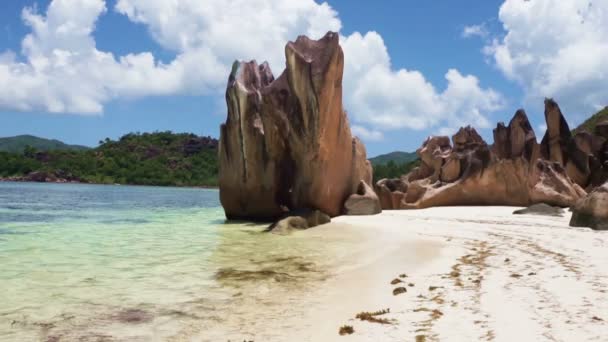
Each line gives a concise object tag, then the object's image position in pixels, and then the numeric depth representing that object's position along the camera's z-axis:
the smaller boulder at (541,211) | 16.71
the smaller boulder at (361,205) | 18.09
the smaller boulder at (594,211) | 11.38
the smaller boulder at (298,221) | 13.85
